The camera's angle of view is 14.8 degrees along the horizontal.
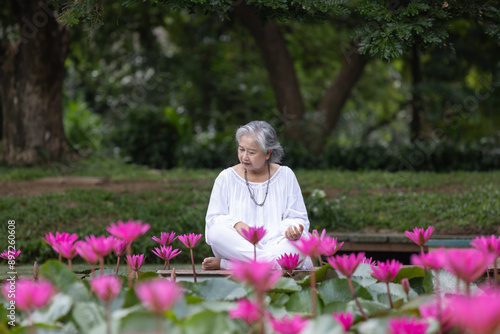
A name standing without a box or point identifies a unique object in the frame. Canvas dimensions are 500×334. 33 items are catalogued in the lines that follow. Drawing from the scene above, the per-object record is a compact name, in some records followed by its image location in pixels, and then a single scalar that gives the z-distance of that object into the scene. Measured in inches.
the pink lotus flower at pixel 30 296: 214.7
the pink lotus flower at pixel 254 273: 200.4
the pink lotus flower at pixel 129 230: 258.3
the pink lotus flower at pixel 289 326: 215.1
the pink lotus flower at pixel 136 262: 322.9
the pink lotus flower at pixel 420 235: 316.9
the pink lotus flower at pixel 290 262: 322.5
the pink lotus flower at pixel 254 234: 312.8
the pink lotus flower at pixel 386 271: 290.9
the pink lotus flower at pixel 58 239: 310.0
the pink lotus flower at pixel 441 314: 246.8
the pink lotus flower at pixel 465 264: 205.6
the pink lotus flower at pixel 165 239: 329.6
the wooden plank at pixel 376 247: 416.0
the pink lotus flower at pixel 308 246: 253.0
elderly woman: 363.9
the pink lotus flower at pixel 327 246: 311.9
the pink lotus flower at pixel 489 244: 287.3
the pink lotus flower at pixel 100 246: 259.2
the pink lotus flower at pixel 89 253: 265.5
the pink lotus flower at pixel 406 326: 226.2
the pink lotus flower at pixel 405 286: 298.9
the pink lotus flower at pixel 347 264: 264.5
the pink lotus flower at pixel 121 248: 317.5
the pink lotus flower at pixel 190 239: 327.7
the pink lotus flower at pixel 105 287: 228.3
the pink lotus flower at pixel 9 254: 323.8
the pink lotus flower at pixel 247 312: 225.3
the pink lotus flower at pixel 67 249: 290.8
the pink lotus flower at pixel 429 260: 276.6
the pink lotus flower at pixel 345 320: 262.1
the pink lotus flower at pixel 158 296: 181.9
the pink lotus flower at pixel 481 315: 154.6
